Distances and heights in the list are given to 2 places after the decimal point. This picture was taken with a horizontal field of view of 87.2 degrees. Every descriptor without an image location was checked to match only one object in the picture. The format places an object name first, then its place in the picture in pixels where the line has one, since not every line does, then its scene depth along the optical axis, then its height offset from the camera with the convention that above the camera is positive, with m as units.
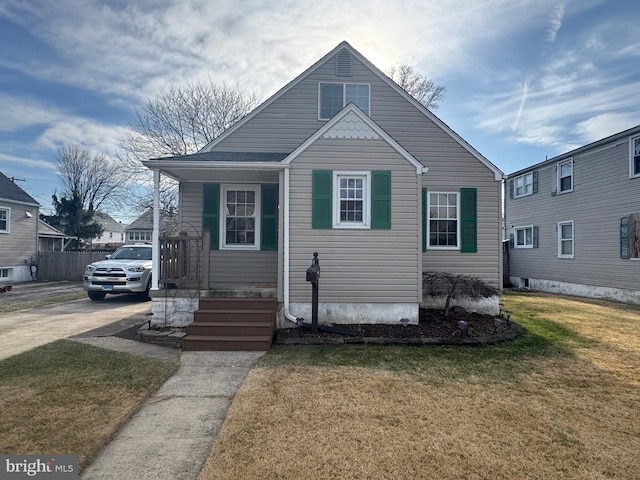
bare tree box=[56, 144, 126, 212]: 28.45 +6.17
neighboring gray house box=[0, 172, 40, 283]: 16.16 +0.74
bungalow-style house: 6.80 +1.07
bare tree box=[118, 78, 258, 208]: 18.47 +7.17
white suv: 10.40 -0.94
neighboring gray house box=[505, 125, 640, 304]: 11.07 +1.14
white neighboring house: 43.59 +2.00
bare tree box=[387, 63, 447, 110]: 20.58 +10.01
